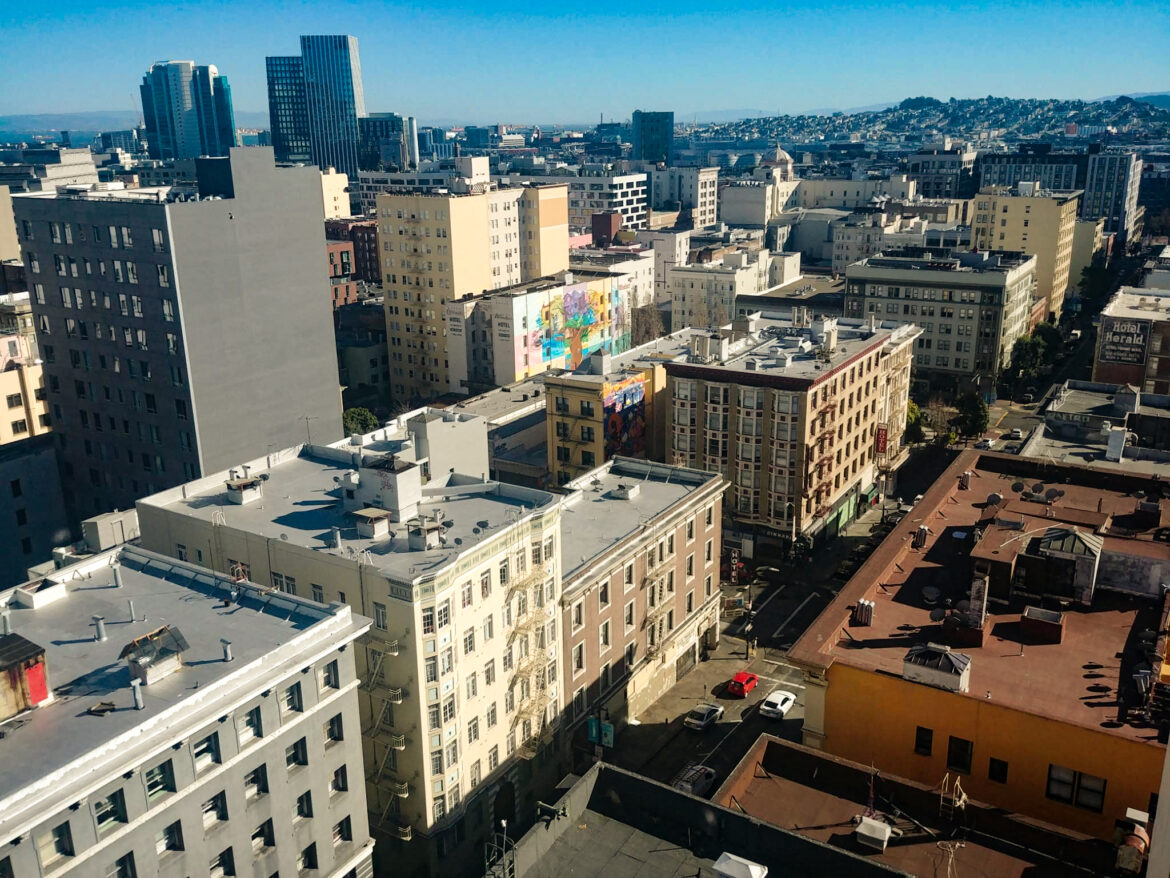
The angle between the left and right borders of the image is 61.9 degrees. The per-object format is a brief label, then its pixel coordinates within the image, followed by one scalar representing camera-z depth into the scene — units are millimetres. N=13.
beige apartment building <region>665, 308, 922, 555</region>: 90750
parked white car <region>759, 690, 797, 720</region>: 70312
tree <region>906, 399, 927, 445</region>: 122062
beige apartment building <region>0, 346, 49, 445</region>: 91875
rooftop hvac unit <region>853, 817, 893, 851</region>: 37312
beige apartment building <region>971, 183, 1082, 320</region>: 180500
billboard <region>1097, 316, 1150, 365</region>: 108625
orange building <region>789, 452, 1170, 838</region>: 41438
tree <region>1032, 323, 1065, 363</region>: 158250
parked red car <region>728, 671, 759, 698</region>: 73875
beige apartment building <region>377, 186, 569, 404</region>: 154375
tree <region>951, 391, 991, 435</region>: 122062
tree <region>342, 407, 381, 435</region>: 126581
